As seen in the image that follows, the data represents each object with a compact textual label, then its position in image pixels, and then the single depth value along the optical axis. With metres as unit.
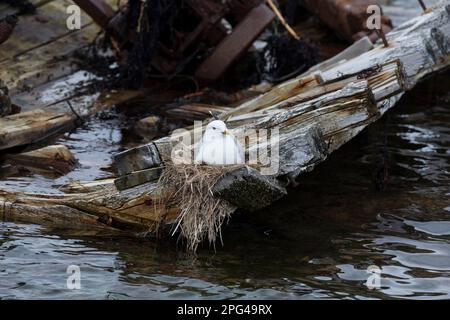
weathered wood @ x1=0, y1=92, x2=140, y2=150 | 18.23
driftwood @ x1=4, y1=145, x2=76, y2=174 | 17.34
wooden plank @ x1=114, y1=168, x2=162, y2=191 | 13.62
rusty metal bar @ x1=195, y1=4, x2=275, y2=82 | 22.02
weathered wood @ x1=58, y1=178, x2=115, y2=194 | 14.59
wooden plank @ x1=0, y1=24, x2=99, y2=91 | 21.58
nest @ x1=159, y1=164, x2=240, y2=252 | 12.87
